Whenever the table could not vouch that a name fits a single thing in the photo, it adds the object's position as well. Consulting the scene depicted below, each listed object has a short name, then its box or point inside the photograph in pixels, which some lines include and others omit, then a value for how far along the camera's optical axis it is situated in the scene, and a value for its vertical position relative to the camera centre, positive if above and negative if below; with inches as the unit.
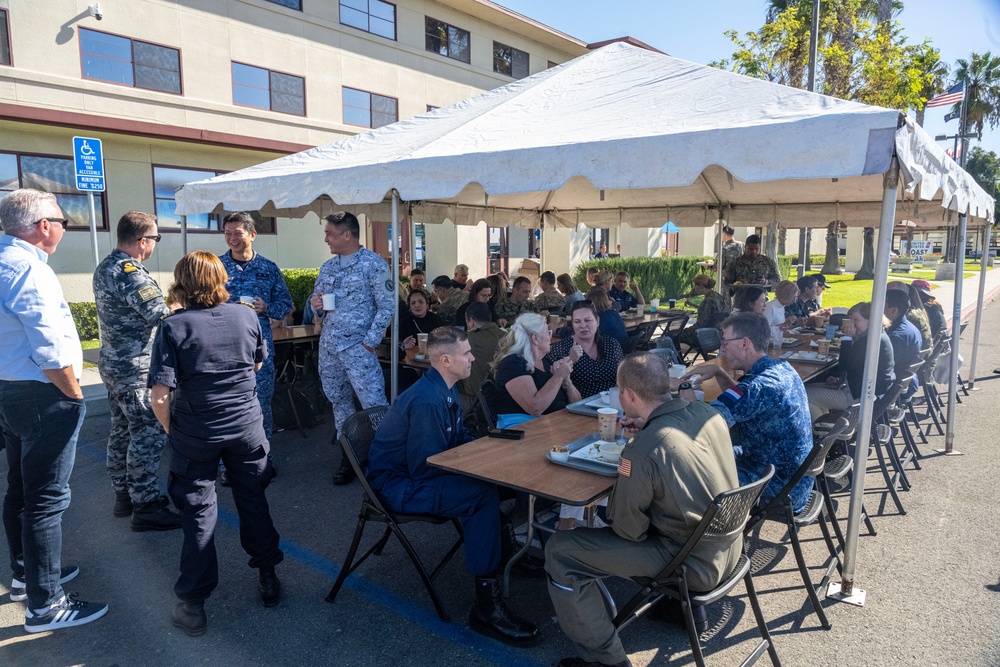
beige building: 456.8 +138.4
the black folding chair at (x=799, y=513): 118.3 -50.0
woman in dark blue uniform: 114.4 -28.4
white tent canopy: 127.0 +26.0
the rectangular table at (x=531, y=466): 103.3 -38.1
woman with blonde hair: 157.6 -30.9
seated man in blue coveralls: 118.0 -43.6
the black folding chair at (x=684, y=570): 91.5 -48.4
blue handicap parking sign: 274.5 +37.1
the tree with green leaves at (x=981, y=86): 1557.6 +417.7
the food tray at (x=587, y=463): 110.7 -37.5
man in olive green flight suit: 92.7 -38.4
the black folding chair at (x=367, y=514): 121.2 -50.3
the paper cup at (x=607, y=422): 124.6 -33.2
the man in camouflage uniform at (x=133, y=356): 146.5 -25.1
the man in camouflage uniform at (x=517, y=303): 318.0 -26.0
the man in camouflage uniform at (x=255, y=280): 190.7 -9.2
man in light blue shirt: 111.0 -25.9
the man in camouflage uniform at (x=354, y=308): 192.7 -17.2
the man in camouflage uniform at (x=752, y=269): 401.4 -10.0
